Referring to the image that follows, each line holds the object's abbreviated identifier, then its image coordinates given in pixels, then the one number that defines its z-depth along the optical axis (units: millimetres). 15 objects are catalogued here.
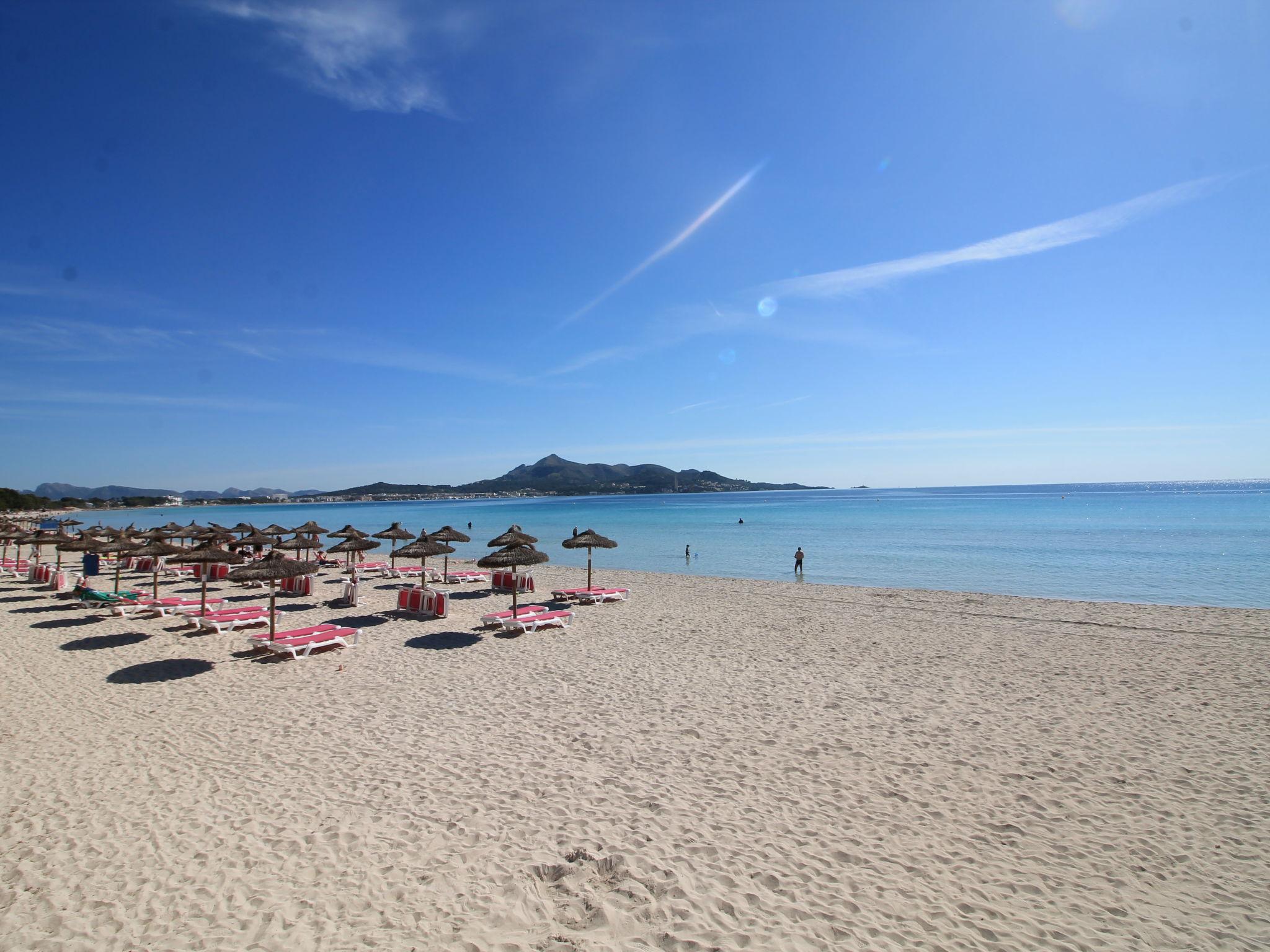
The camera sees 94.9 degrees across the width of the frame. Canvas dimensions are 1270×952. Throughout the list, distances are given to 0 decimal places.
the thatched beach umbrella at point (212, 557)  10398
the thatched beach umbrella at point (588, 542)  15219
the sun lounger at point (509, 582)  16562
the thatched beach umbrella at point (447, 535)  16562
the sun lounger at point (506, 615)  11945
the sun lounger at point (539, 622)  11812
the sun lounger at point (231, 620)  11521
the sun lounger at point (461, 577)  18539
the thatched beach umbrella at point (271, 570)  9242
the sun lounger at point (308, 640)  9789
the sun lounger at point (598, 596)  15195
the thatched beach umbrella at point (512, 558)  11820
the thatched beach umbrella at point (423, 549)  14455
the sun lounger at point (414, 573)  19062
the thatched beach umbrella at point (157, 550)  12039
